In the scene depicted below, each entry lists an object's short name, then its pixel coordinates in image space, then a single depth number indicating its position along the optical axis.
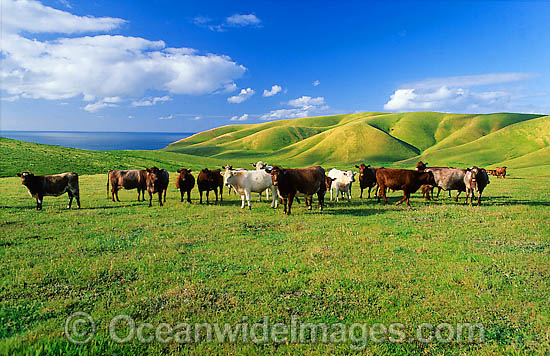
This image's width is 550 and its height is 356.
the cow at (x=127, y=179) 19.97
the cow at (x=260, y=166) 22.25
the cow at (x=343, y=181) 19.95
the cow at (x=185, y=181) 18.77
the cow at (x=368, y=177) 20.53
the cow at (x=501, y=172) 42.38
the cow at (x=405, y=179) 17.66
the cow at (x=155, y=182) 17.64
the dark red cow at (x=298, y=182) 15.09
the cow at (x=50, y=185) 15.62
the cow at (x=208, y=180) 18.80
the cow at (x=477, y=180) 17.44
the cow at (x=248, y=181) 17.62
